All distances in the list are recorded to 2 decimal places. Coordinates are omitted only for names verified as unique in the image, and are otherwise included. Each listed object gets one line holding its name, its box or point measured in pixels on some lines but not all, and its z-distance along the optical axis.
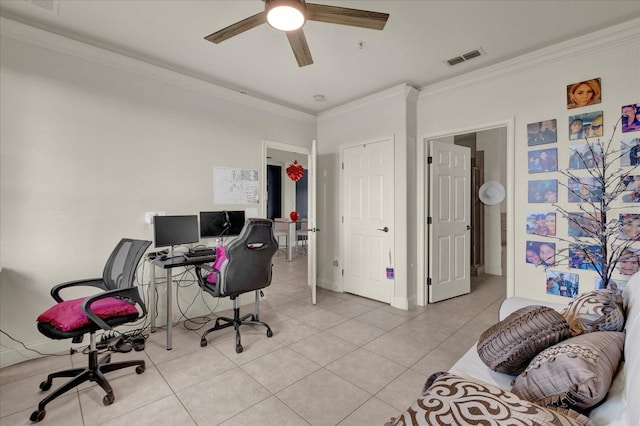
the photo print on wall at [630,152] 2.35
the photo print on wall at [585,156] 2.49
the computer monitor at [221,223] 3.32
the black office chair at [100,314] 1.84
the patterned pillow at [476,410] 0.76
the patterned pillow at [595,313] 1.15
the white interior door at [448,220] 3.76
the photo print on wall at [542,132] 2.72
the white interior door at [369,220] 3.79
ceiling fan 1.71
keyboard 2.79
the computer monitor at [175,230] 2.89
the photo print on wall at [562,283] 2.62
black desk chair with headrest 2.57
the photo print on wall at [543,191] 2.71
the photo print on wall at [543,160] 2.71
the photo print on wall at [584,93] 2.52
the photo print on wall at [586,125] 2.50
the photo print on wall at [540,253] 2.74
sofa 0.76
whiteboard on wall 3.56
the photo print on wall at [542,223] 2.73
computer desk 2.60
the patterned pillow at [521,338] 1.15
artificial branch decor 2.33
